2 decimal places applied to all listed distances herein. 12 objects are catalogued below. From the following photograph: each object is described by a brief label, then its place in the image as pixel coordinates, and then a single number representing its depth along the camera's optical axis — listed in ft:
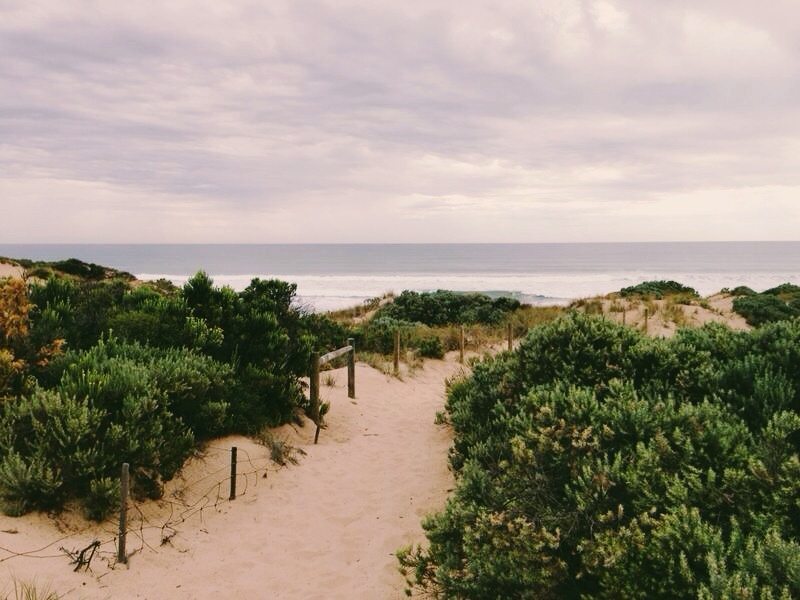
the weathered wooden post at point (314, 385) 33.35
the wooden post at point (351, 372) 40.98
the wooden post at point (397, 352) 50.98
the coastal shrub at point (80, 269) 93.20
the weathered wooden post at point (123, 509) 17.21
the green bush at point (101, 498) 19.03
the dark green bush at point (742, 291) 98.92
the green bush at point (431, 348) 59.57
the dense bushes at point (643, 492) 11.29
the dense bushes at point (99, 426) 19.01
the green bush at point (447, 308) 89.25
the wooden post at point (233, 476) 22.66
